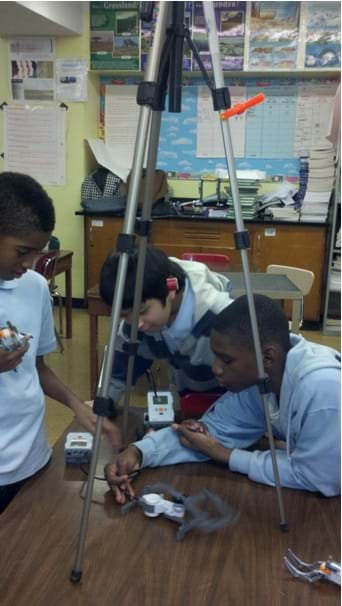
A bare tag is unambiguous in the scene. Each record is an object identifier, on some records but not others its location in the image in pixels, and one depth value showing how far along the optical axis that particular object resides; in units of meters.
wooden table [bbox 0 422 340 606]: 0.86
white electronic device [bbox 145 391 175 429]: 1.41
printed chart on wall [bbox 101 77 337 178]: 4.77
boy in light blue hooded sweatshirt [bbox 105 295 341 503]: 1.11
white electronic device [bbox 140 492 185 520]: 1.04
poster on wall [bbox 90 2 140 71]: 4.64
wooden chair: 3.47
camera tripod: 1.02
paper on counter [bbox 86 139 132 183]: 4.90
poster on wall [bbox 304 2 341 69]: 4.43
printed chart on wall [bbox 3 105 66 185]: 4.85
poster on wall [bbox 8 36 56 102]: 4.74
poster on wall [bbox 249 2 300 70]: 4.51
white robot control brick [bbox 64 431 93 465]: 1.23
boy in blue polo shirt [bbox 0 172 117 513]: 1.12
